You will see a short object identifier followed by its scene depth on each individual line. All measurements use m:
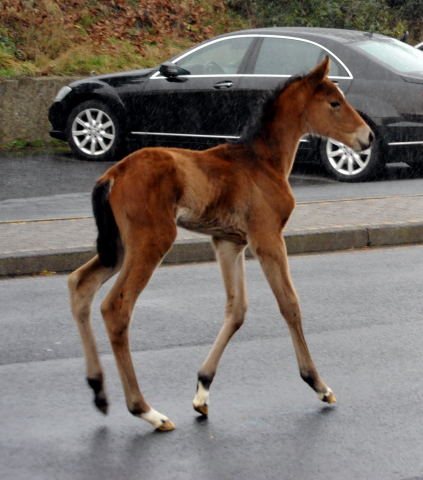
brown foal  8.10
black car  22.37
